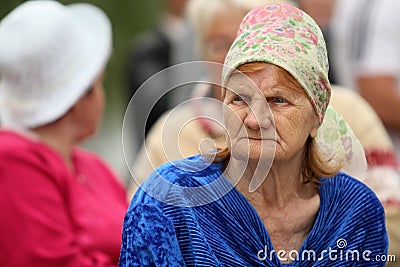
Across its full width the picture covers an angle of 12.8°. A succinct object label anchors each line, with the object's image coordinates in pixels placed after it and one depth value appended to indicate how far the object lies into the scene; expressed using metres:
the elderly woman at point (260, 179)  4.07
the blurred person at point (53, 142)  6.21
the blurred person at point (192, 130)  4.26
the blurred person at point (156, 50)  10.79
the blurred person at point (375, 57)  8.55
